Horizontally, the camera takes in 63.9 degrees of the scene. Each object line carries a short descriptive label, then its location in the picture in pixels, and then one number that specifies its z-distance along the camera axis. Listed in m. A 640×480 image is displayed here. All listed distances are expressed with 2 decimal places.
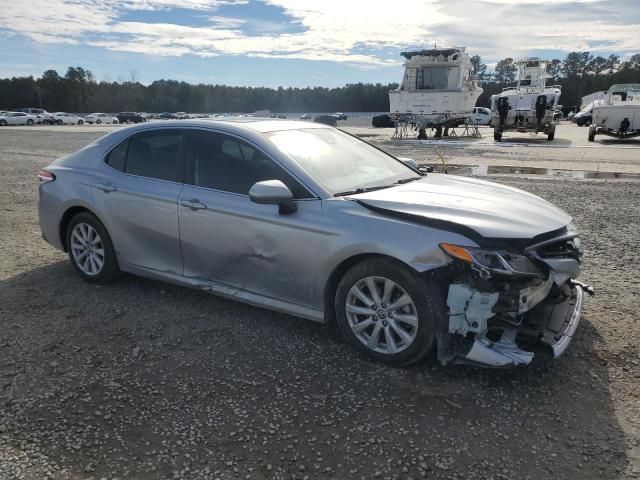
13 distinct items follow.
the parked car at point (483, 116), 46.79
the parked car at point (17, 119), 51.50
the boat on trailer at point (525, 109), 22.88
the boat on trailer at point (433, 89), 28.19
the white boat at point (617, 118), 20.18
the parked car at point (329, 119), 50.13
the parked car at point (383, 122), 51.47
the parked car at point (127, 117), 69.62
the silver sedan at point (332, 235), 3.11
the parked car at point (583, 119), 42.78
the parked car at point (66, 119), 56.93
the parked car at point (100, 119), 65.53
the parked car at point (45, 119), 55.22
